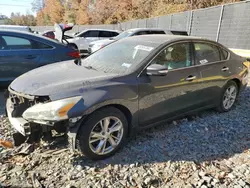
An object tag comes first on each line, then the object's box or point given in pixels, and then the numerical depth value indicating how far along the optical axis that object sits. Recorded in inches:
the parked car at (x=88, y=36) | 521.7
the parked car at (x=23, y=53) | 196.7
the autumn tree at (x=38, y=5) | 2659.7
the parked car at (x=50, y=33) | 585.7
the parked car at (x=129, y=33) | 390.2
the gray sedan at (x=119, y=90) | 105.4
